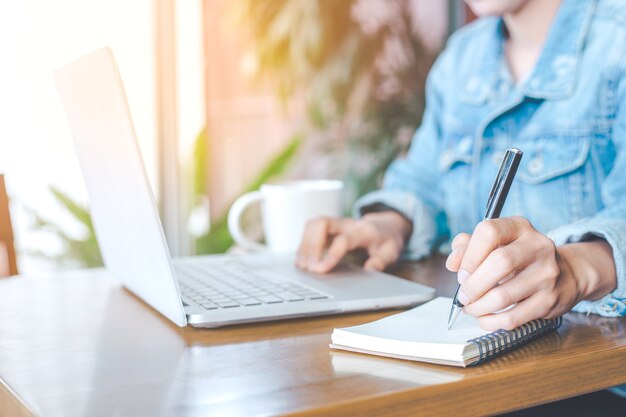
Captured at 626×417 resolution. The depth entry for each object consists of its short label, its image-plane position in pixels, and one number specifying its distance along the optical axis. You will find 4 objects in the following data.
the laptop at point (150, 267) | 0.73
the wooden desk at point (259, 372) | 0.54
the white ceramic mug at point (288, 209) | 1.22
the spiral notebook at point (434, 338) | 0.61
